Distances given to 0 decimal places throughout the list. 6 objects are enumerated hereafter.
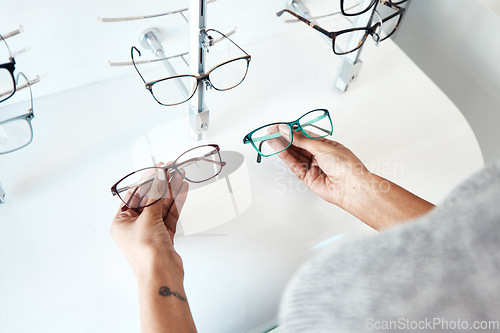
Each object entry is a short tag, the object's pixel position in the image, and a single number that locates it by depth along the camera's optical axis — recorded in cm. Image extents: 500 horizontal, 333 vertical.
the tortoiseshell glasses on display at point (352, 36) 65
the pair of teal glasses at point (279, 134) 67
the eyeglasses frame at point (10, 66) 48
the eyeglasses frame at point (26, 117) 56
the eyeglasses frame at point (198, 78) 55
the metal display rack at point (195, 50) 51
